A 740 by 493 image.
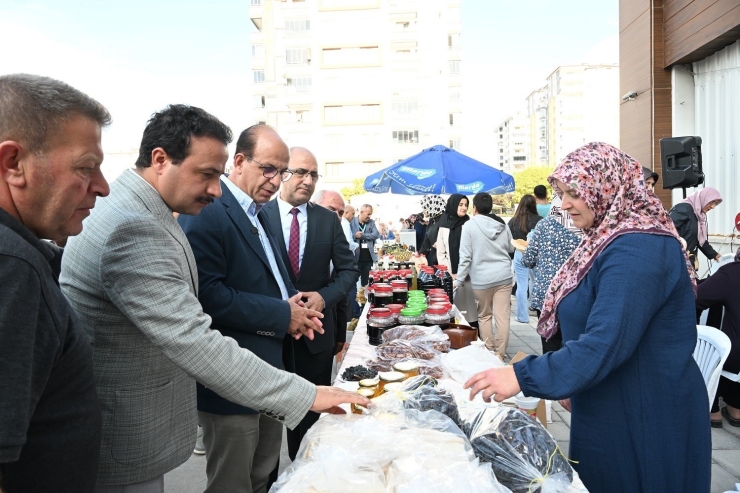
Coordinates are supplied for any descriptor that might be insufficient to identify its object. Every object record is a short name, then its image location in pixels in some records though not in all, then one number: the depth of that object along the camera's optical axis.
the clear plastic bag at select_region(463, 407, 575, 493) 1.33
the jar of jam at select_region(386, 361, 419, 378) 2.11
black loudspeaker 6.55
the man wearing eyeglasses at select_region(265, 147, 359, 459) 3.32
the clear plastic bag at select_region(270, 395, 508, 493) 1.22
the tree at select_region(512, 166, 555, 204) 70.75
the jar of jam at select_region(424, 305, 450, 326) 3.16
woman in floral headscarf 1.58
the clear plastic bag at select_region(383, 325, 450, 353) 2.75
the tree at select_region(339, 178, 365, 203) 46.81
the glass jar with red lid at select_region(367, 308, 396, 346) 3.13
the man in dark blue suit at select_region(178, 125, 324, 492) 2.14
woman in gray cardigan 5.89
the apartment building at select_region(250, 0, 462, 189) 51.22
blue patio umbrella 8.88
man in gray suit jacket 1.41
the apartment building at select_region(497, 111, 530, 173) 171.38
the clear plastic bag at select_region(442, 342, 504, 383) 2.34
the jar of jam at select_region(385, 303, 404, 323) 3.22
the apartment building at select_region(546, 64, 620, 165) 92.19
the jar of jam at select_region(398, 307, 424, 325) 3.17
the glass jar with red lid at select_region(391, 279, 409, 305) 3.84
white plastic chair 2.70
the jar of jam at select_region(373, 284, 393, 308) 3.74
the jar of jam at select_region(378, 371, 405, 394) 1.97
